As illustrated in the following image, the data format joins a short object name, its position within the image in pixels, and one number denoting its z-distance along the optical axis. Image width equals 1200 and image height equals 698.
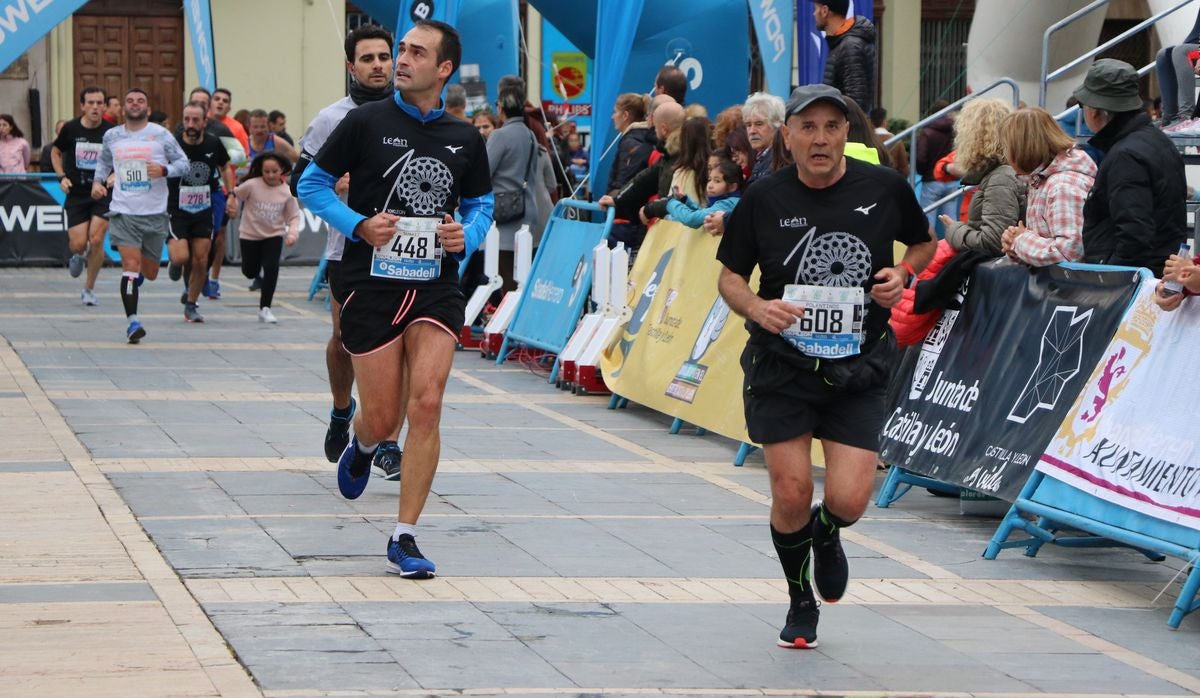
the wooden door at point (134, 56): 32.00
